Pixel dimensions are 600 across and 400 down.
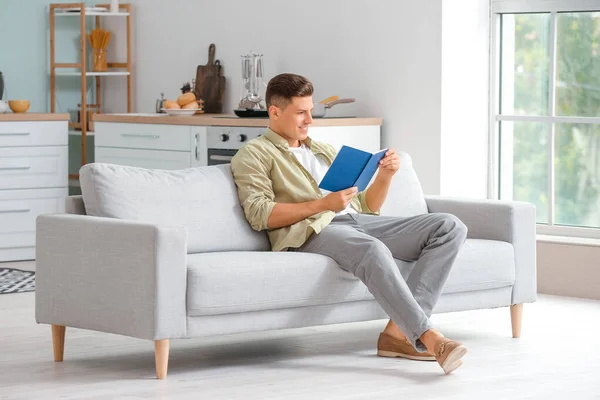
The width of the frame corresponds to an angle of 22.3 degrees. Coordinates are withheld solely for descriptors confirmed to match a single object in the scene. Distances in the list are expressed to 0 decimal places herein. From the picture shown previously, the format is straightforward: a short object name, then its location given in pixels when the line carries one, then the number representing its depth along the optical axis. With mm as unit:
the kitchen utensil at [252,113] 7741
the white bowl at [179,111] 8266
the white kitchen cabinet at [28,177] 8561
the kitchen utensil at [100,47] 9781
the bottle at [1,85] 9260
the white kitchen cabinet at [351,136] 7440
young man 4950
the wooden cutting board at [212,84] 8820
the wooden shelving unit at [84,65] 9481
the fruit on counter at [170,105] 8277
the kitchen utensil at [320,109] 7631
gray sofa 4712
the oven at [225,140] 7554
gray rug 7321
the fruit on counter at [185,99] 8386
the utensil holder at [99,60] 9786
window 7332
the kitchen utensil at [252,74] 8236
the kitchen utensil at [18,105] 8747
